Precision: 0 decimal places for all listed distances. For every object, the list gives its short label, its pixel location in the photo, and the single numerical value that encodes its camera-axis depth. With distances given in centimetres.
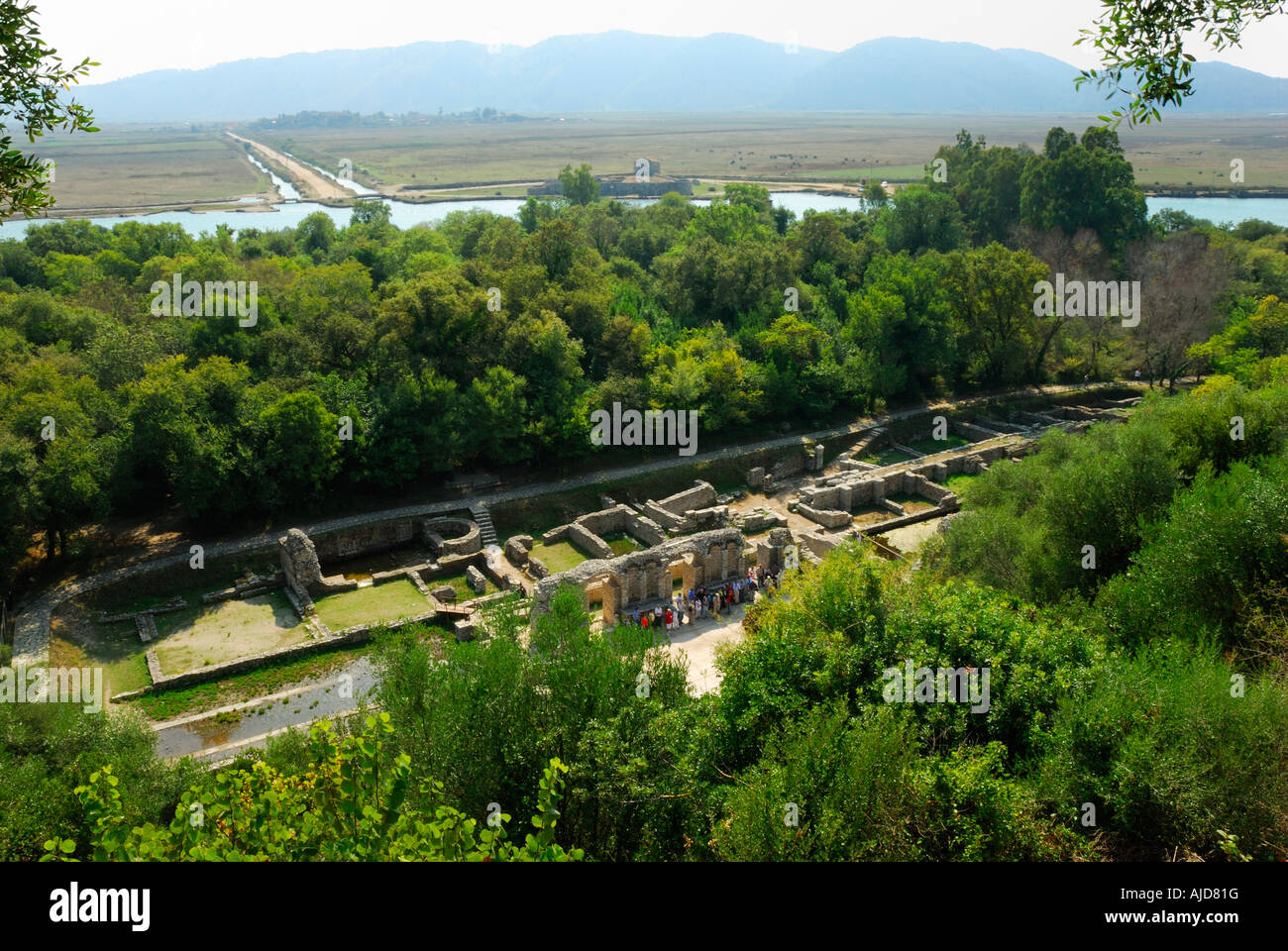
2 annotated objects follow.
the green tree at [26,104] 1063
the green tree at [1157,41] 1123
